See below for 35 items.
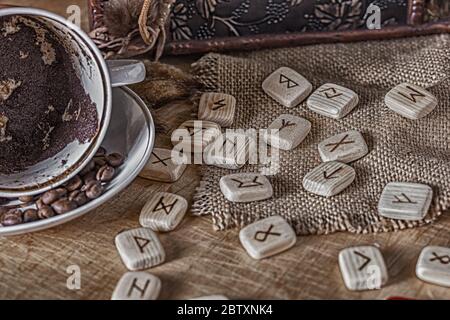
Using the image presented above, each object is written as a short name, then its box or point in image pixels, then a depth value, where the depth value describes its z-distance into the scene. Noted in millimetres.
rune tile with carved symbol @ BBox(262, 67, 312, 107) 485
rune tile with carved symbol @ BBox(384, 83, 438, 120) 466
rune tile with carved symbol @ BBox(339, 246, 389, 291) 393
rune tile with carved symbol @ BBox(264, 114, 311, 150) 462
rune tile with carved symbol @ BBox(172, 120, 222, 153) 465
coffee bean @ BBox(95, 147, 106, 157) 450
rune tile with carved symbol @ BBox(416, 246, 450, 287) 393
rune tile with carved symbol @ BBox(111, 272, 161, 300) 390
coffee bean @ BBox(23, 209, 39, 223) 413
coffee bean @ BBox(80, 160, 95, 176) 438
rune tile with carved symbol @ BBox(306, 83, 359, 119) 473
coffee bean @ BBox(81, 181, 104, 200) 420
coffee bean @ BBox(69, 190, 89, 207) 418
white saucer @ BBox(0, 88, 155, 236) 407
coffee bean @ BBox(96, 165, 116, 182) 432
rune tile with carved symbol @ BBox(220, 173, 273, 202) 433
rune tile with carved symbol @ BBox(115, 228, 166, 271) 406
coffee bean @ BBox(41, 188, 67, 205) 420
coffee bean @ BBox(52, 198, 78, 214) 414
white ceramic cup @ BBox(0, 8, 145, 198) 422
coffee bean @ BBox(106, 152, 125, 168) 441
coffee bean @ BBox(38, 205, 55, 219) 414
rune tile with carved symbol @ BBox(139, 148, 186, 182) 452
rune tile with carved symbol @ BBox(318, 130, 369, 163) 451
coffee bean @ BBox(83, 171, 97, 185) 432
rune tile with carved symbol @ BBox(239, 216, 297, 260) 409
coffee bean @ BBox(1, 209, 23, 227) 411
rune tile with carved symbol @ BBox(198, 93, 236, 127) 479
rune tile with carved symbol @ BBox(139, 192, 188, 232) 426
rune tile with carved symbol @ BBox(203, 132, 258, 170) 453
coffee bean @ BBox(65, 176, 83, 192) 429
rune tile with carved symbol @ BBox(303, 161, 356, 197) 434
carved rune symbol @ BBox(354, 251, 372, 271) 397
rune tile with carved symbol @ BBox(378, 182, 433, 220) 421
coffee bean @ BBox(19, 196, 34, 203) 430
